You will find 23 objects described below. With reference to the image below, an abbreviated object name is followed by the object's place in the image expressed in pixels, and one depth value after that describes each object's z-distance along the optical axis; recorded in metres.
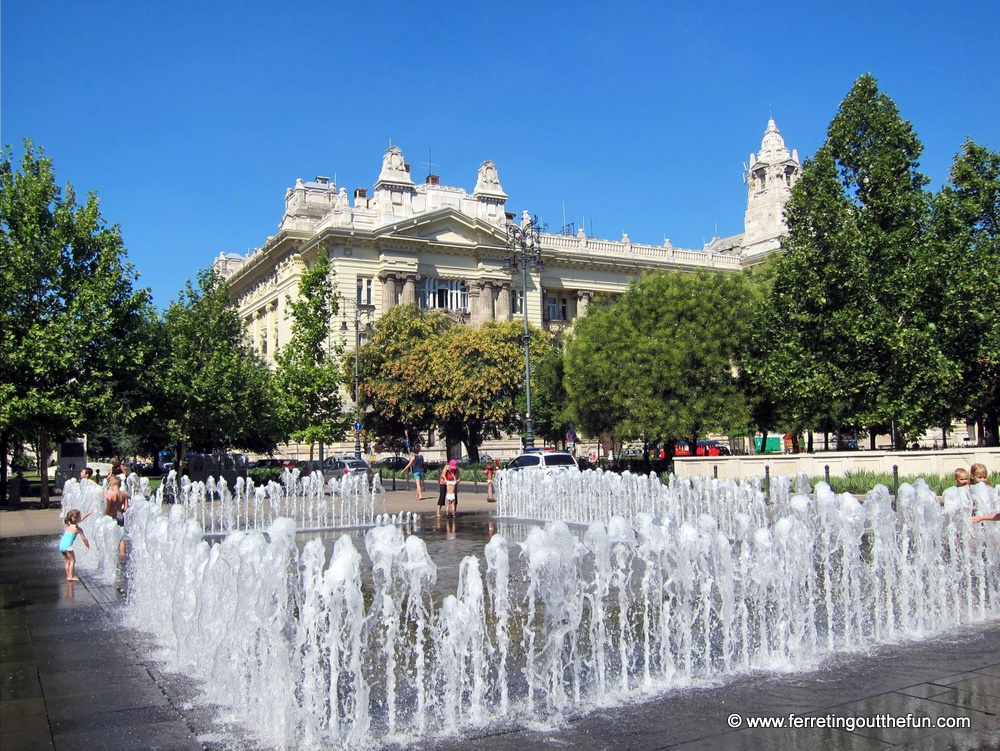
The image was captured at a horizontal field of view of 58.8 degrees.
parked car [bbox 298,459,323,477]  41.97
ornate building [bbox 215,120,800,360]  60.31
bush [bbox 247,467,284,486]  43.04
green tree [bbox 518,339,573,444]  44.34
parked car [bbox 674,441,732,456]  52.01
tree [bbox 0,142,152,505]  28.69
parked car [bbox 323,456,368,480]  39.50
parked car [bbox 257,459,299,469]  50.97
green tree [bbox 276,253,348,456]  39.12
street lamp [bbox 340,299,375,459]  45.83
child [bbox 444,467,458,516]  21.91
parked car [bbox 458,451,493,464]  48.53
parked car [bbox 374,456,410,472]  48.28
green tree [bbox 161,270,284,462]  35.69
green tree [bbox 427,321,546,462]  45.22
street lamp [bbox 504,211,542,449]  33.19
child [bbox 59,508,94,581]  12.48
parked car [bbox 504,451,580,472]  28.31
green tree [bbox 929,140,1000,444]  26.00
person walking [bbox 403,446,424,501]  29.98
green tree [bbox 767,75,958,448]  25.94
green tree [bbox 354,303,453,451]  46.44
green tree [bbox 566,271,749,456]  33.59
